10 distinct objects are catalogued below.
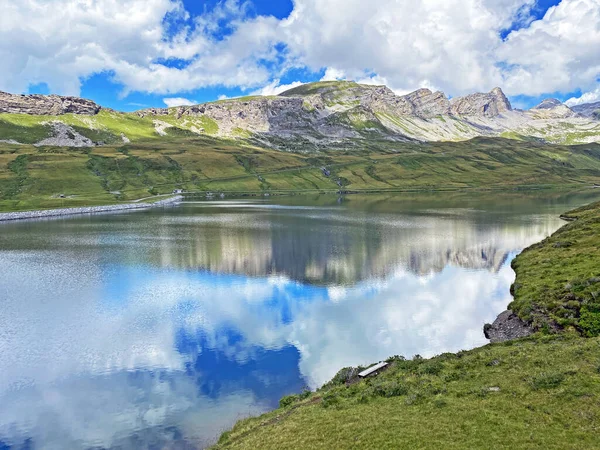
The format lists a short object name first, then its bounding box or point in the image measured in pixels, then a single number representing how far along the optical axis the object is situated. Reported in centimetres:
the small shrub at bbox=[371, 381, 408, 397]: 2858
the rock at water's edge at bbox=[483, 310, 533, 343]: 4575
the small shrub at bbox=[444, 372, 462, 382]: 2983
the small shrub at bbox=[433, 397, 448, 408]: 2512
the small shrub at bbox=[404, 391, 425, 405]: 2627
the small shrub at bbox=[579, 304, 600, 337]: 3916
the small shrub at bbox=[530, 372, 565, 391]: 2531
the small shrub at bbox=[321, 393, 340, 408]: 2877
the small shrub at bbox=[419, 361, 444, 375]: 3200
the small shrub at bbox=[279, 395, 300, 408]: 3366
